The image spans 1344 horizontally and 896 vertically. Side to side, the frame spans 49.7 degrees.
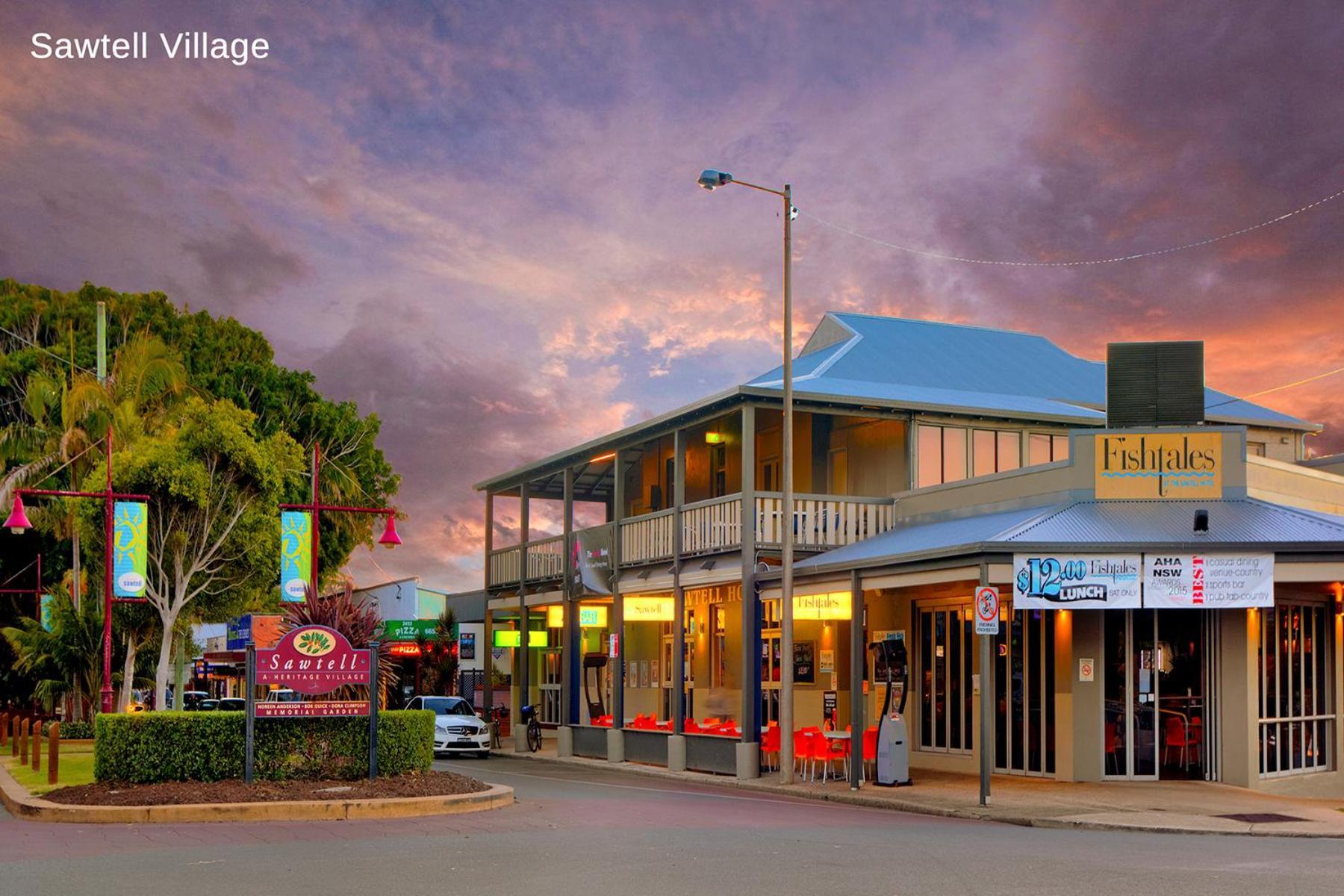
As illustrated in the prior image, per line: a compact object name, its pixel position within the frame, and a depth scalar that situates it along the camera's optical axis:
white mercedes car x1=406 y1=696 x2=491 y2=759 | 34.72
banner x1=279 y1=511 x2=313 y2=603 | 28.36
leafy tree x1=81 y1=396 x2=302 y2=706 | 26.53
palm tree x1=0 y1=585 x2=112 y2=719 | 34.91
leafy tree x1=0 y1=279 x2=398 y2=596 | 41.75
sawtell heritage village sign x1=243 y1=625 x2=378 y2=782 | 19.72
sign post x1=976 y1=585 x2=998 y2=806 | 19.97
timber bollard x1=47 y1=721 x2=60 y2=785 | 21.09
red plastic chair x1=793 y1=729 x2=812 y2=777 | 24.77
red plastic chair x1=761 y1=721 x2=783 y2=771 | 27.33
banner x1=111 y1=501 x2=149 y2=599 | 25.95
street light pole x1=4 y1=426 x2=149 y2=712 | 25.06
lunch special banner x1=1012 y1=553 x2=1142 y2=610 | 21.17
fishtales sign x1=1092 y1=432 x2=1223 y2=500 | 23.42
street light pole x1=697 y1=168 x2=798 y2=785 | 24.53
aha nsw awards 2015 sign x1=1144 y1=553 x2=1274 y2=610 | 20.89
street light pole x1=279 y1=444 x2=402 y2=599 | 27.14
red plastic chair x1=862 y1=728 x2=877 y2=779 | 25.59
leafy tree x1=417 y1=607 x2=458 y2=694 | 50.22
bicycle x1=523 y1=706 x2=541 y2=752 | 38.16
